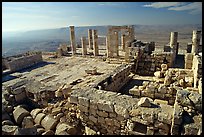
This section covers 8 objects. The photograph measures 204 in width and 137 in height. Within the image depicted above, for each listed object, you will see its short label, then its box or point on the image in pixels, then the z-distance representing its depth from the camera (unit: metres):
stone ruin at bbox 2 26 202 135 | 4.82
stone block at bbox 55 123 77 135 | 5.66
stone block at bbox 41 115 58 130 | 6.06
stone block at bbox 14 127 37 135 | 4.79
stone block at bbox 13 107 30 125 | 6.58
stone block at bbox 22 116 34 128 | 6.17
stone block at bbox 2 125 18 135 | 5.22
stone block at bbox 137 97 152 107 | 5.30
